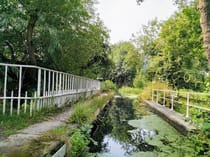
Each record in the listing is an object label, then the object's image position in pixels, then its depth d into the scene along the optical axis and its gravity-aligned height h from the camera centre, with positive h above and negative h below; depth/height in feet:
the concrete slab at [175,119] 14.50 -3.83
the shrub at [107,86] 67.46 -1.85
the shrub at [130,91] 63.97 -3.53
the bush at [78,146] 9.56 -3.67
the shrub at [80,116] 14.35 -2.98
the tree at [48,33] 16.13 +5.65
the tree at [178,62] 28.73 +4.50
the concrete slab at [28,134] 8.82 -3.37
